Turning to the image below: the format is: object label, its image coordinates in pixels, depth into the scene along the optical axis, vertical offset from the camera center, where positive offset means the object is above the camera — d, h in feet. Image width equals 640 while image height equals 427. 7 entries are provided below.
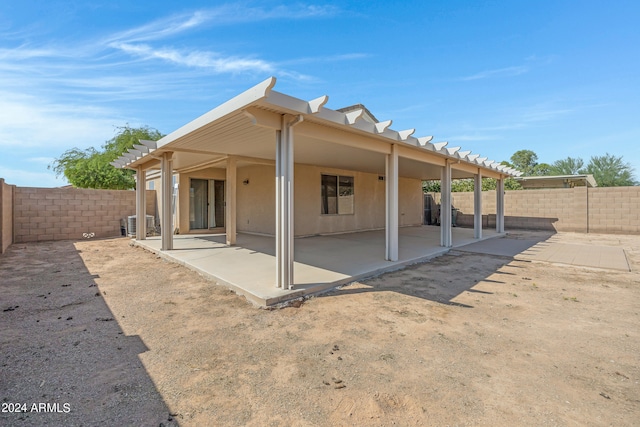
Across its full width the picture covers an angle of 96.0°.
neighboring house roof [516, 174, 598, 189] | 51.47 +5.52
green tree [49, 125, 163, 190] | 56.29 +10.45
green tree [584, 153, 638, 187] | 73.72 +10.01
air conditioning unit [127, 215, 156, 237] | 34.14 -1.80
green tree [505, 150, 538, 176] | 143.44 +25.39
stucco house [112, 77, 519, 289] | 13.44 +4.08
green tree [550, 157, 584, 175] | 83.87 +13.04
